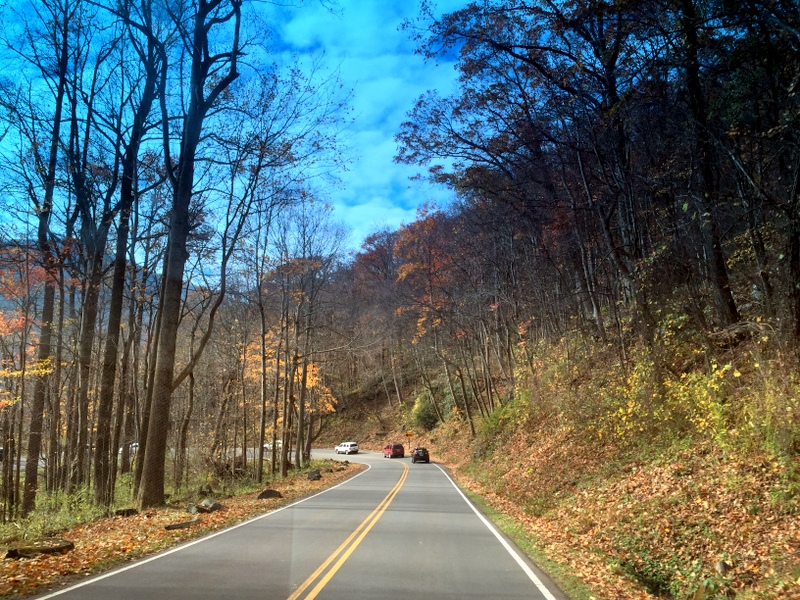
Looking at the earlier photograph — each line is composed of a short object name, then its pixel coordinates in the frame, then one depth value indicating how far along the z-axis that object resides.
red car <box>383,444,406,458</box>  43.94
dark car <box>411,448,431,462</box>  36.88
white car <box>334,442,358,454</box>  47.88
